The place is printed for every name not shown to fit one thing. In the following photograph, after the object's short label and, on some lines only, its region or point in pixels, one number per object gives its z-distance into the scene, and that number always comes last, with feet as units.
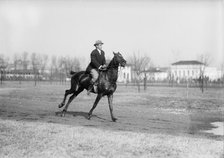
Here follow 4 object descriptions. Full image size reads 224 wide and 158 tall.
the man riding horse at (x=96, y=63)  35.04
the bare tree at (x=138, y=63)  125.25
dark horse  33.53
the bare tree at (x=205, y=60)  130.93
